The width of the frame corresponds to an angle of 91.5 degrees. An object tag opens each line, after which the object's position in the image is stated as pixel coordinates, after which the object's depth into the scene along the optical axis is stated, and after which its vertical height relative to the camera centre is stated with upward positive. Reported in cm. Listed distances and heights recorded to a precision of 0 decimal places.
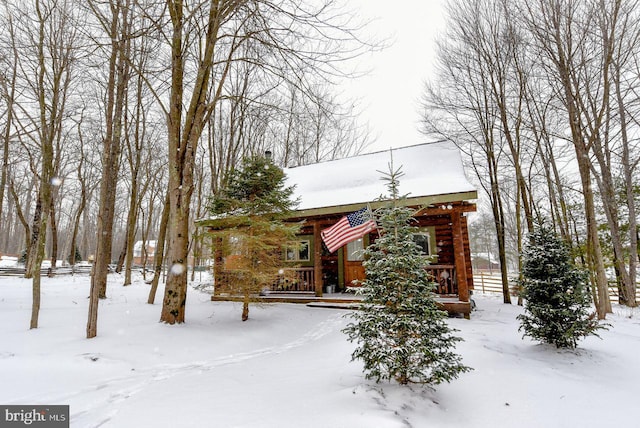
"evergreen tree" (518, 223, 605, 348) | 499 -73
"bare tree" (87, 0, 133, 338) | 532 +312
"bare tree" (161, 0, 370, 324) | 630 +346
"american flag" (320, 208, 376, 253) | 743 +54
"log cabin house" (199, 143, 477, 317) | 854 +129
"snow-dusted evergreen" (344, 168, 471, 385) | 354 -78
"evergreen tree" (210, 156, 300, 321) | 720 +77
